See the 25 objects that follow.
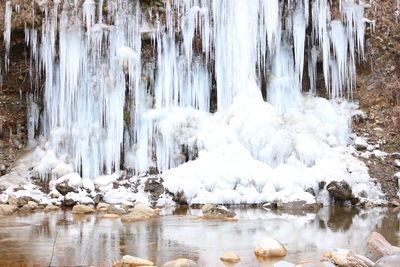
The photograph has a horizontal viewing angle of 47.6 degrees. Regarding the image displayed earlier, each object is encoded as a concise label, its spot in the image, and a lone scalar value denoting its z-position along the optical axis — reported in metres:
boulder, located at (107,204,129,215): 11.72
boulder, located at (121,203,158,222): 10.21
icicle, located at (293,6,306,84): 16.40
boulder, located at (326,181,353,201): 12.88
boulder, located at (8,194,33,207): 13.33
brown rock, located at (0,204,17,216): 11.57
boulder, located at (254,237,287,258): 6.32
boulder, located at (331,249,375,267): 5.55
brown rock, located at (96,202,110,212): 12.58
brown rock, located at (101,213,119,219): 10.91
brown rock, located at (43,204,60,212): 12.62
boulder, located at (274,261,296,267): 5.41
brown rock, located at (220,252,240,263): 6.03
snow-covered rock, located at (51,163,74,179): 15.17
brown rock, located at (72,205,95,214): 12.08
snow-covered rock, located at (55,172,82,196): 14.21
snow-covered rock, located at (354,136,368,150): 15.74
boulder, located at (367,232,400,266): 5.88
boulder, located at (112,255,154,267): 5.65
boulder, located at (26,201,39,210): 12.89
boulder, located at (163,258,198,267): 5.49
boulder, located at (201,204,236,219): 10.61
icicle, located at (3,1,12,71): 15.55
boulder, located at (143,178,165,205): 14.09
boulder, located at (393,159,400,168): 14.83
